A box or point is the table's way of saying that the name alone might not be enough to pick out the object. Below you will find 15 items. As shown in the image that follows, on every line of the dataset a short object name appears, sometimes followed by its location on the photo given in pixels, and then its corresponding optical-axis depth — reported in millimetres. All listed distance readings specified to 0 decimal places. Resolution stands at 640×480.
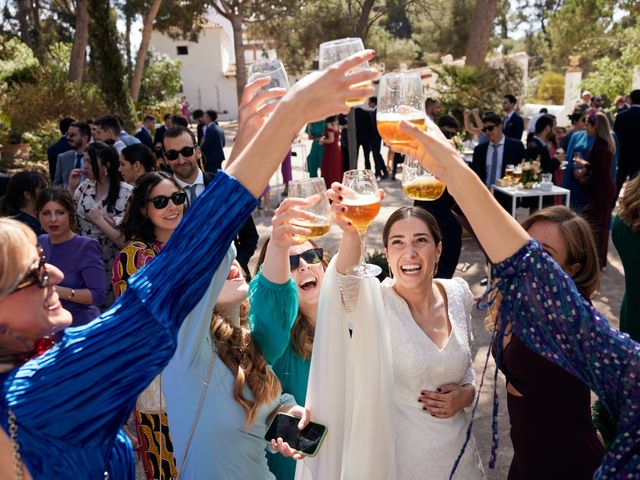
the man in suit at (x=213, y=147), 10898
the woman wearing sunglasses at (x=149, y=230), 3166
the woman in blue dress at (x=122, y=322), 1233
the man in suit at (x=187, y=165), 4785
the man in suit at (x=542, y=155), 8719
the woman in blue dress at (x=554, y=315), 1395
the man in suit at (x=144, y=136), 11203
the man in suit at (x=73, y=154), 7379
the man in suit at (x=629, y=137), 9242
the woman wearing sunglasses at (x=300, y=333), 2779
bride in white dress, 2273
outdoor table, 7883
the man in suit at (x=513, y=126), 12141
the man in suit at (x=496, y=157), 8648
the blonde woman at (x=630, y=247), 3350
